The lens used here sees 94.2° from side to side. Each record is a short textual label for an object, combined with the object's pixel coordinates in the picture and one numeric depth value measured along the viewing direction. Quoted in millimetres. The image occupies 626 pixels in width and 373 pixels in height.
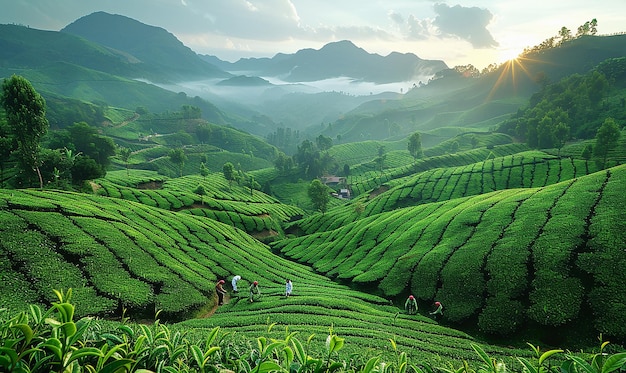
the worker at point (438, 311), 22798
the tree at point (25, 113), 37844
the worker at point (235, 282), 26725
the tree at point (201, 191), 68131
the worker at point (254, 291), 25250
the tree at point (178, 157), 121062
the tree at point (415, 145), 149625
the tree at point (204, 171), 104188
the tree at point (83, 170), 60188
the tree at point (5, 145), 54094
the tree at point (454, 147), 159500
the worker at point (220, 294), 25812
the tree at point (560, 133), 95688
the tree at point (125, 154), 103875
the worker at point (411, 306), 23909
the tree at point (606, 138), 67562
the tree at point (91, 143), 107688
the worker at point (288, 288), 25833
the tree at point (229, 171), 104062
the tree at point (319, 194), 80250
